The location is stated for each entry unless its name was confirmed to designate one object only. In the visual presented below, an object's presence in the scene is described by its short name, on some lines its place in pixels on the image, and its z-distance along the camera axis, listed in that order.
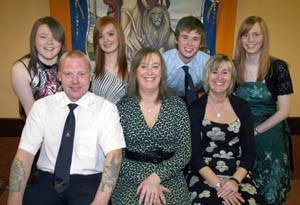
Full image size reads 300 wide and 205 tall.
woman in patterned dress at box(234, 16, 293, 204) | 2.29
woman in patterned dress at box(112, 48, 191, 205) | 1.82
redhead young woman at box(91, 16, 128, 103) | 2.46
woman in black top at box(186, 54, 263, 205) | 2.01
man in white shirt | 1.69
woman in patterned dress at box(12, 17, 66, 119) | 2.12
